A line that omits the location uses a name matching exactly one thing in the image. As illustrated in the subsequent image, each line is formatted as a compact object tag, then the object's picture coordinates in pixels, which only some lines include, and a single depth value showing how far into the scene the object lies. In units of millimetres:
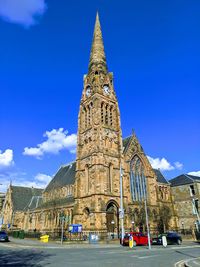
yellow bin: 35406
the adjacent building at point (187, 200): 52141
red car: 30116
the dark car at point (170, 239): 31758
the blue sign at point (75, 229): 35600
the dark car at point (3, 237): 34281
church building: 40375
